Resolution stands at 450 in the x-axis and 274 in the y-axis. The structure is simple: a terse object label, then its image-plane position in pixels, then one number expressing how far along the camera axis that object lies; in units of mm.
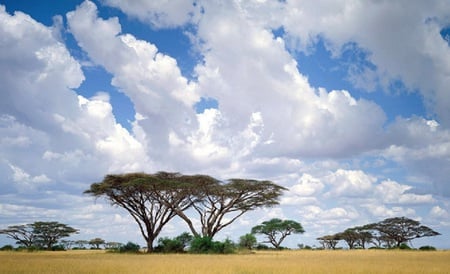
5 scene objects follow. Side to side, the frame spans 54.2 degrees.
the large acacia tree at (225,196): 48219
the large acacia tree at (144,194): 46344
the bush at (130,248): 47656
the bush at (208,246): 44375
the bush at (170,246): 48062
